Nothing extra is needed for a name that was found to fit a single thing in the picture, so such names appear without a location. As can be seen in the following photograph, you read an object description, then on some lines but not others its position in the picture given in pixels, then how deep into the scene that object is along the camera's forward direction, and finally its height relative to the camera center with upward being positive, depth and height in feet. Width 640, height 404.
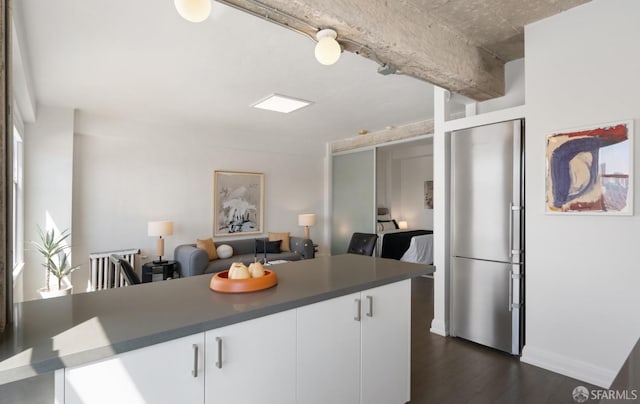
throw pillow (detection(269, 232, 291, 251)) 20.57 -2.22
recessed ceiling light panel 13.60 +4.38
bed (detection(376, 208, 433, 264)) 19.77 -2.68
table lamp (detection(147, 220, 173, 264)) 15.99 -1.39
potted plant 12.93 -2.33
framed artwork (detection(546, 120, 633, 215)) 7.20 +0.79
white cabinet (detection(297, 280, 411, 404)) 5.25 -2.60
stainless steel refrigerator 9.15 -0.95
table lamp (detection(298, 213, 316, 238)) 21.94 -1.14
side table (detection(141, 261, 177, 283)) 15.89 -3.37
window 12.92 -0.11
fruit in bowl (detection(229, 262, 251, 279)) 5.38 -1.15
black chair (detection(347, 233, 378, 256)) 19.92 -2.50
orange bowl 5.22 -1.32
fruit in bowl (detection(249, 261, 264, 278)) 5.57 -1.16
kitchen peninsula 3.40 -1.76
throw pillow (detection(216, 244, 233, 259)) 18.25 -2.71
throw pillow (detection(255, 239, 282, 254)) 19.08 -2.58
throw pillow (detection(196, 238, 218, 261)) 17.56 -2.40
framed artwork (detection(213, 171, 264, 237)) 19.66 -0.01
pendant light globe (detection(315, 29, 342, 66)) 6.02 +2.82
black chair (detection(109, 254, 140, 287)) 9.77 -2.18
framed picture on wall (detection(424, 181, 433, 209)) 27.17 +0.75
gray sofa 15.85 -2.94
